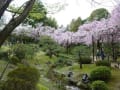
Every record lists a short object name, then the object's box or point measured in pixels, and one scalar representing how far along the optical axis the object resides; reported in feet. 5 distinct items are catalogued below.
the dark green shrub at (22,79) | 15.76
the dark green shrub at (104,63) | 36.87
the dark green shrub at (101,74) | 31.15
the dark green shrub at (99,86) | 26.18
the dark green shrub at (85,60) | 42.53
